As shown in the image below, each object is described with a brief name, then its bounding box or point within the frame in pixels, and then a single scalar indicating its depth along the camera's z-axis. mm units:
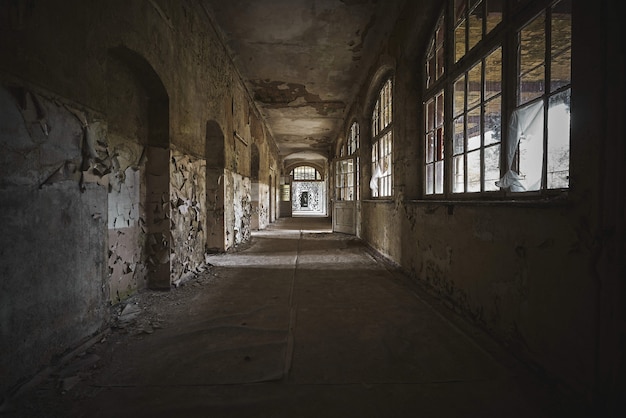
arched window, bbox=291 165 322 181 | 27406
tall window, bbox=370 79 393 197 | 6203
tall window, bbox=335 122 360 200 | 8922
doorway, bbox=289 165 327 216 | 27438
